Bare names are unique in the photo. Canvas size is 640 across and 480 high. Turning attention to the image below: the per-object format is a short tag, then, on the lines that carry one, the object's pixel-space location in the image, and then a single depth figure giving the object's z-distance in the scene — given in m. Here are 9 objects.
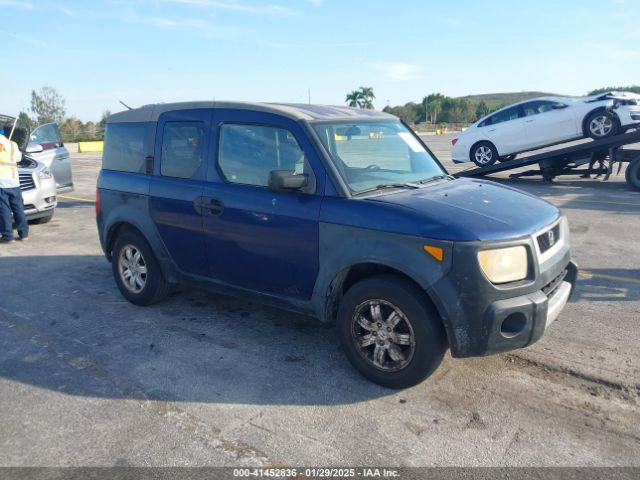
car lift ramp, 12.34
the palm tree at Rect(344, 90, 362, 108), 87.25
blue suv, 3.34
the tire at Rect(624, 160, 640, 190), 12.34
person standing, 8.08
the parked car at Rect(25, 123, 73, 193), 10.57
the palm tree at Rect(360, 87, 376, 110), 89.07
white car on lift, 13.16
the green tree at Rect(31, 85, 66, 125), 66.81
